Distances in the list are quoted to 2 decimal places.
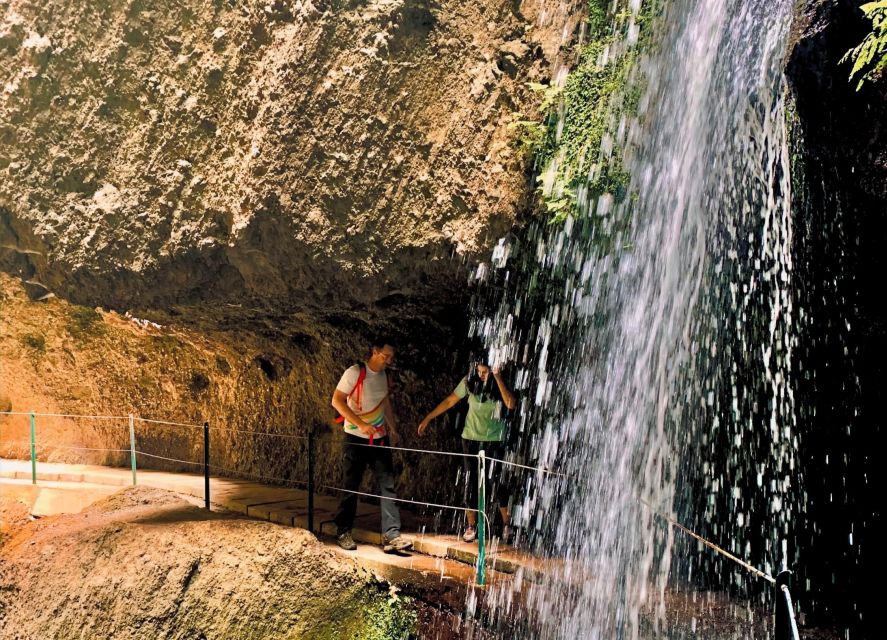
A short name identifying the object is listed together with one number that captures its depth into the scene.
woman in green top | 6.02
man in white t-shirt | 5.95
